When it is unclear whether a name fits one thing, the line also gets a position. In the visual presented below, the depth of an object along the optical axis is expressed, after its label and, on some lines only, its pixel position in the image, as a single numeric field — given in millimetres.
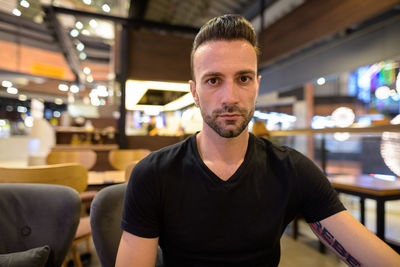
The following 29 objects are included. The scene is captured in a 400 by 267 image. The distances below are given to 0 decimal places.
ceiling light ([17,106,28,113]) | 14631
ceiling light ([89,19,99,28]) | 4876
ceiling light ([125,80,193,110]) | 4535
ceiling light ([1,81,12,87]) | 10023
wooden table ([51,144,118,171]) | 4504
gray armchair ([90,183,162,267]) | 1040
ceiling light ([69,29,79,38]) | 5869
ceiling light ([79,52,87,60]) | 7741
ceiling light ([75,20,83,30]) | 5039
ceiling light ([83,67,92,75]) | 9484
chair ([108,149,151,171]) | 3928
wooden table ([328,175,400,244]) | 1938
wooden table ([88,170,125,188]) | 2342
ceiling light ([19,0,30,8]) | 3977
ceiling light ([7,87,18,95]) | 10930
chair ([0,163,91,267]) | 1899
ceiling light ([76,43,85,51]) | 6939
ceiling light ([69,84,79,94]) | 9844
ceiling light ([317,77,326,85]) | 4655
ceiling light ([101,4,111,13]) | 4395
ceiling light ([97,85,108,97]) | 9977
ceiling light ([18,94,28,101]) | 12244
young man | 911
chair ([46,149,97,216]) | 3365
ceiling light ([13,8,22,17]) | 4355
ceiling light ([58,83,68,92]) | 10870
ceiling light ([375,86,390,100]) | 4806
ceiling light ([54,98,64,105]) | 12812
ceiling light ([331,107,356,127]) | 6425
